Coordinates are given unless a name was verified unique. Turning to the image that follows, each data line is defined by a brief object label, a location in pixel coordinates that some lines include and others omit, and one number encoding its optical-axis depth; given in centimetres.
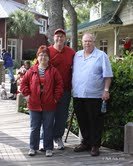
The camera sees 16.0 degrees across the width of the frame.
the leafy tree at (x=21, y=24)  4531
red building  4675
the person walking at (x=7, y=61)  2270
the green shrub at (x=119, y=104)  772
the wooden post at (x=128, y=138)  747
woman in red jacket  725
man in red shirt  757
